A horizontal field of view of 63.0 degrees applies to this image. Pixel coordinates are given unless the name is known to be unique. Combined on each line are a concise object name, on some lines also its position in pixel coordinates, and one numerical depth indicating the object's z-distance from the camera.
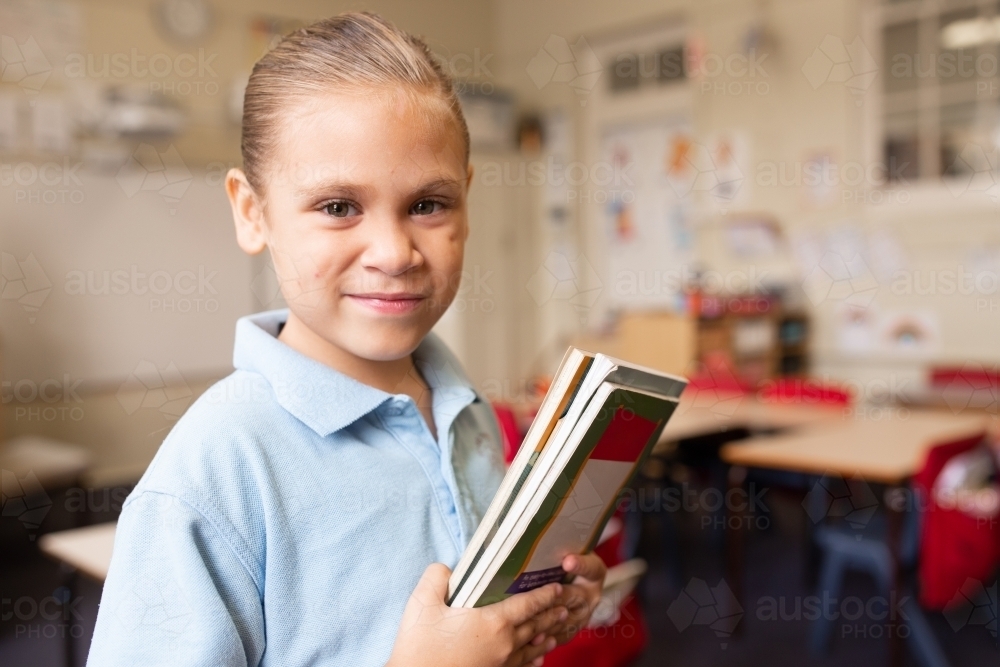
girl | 0.58
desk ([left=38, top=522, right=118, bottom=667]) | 1.44
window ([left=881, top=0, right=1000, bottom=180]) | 4.29
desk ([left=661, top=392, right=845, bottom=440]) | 3.01
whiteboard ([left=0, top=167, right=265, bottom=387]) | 3.90
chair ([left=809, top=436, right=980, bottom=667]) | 2.27
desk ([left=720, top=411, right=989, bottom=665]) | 2.21
